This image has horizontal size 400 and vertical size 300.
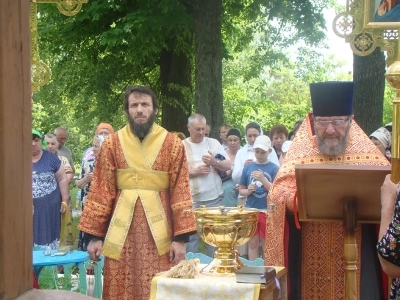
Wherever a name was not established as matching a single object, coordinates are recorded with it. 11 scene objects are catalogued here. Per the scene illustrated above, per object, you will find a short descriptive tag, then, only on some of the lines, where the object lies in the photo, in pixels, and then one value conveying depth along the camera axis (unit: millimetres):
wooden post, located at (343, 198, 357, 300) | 3707
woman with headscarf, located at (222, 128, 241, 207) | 8125
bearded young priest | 5020
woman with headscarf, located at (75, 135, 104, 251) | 7781
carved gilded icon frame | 5301
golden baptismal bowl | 3859
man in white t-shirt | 7754
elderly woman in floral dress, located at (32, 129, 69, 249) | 7527
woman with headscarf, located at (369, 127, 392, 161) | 5925
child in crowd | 7453
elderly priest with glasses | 4438
